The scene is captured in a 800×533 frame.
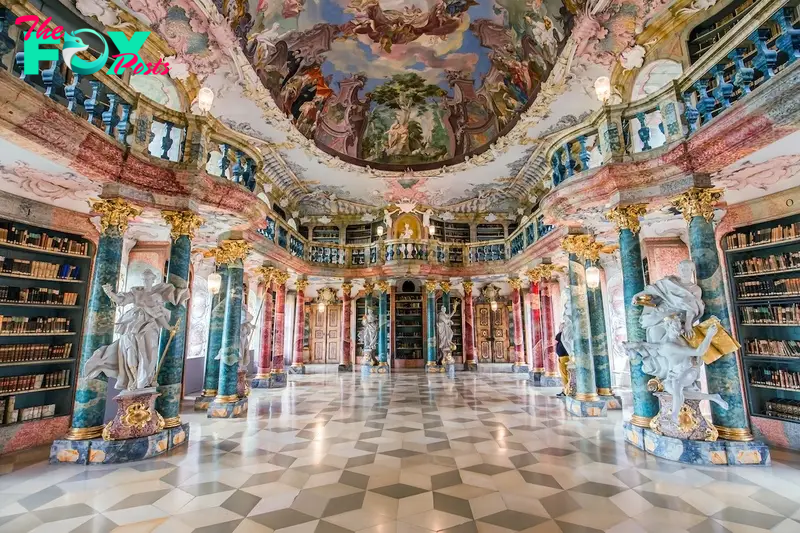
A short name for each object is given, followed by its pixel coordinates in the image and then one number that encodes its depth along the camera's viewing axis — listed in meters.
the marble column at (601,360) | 8.79
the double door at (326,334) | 20.00
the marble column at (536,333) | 13.20
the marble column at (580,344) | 8.16
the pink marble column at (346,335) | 18.33
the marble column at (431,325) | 17.08
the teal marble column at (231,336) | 8.29
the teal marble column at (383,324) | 16.70
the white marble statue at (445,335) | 17.00
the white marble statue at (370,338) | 17.33
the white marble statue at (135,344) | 5.60
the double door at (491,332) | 19.78
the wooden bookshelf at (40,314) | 6.69
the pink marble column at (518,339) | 17.22
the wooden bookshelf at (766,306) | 6.53
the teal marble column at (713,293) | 5.27
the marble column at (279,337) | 13.14
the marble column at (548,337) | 12.79
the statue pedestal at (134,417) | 5.51
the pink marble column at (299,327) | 16.31
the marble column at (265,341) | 12.72
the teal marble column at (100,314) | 5.51
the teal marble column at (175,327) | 6.33
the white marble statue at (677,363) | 5.19
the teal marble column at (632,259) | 6.44
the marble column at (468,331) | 17.42
